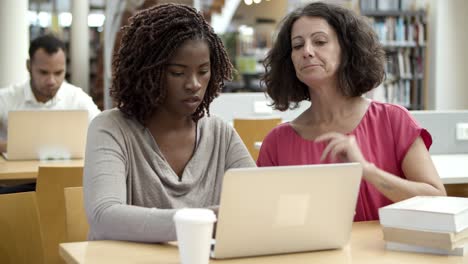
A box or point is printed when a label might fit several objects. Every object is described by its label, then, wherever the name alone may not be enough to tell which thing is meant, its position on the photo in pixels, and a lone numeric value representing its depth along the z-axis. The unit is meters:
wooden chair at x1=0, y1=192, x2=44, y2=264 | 2.19
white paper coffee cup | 1.47
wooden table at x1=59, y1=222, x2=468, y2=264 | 1.67
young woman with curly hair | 1.95
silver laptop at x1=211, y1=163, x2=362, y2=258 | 1.60
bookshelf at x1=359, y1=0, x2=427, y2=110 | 9.12
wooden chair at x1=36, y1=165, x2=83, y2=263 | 2.91
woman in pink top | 2.33
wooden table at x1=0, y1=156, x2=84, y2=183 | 3.57
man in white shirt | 4.52
